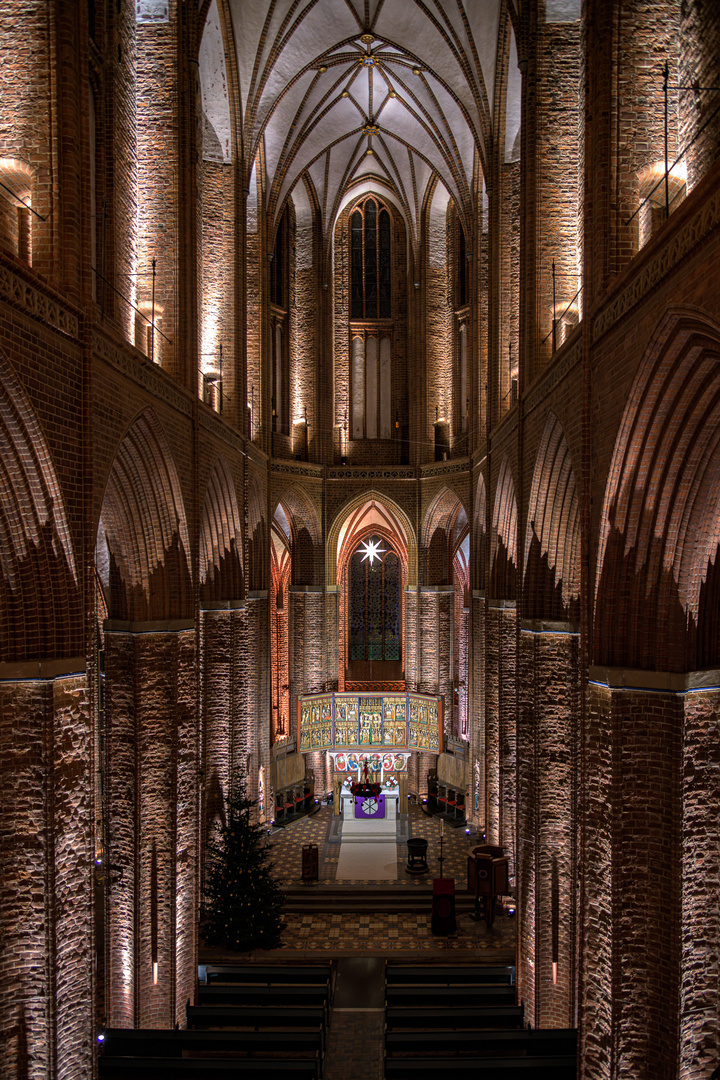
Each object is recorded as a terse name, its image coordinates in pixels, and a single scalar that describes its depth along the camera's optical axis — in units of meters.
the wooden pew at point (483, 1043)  9.18
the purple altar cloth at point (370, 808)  19.55
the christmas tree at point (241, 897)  12.70
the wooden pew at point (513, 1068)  8.54
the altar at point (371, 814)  18.56
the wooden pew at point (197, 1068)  8.60
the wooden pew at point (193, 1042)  9.36
